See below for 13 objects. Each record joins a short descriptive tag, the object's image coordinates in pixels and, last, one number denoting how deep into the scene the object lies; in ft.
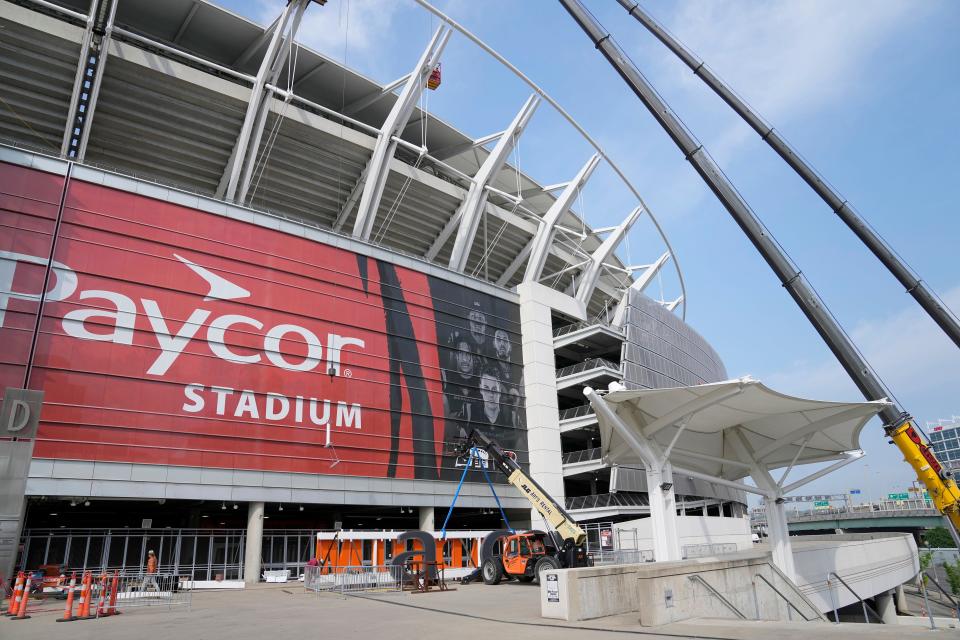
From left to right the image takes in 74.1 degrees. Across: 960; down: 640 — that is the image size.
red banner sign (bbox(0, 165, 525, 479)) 90.17
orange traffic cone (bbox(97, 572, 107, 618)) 58.21
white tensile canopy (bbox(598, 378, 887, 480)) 66.90
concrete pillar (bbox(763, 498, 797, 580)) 81.30
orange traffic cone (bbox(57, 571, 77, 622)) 52.81
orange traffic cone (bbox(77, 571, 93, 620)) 55.56
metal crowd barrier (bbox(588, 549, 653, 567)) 116.57
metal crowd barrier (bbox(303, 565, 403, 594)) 84.17
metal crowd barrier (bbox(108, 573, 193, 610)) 70.06
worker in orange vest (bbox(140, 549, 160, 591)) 78.23
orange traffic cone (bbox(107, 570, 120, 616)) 59.98
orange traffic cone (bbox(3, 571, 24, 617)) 56.39
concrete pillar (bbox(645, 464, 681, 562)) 67.62
